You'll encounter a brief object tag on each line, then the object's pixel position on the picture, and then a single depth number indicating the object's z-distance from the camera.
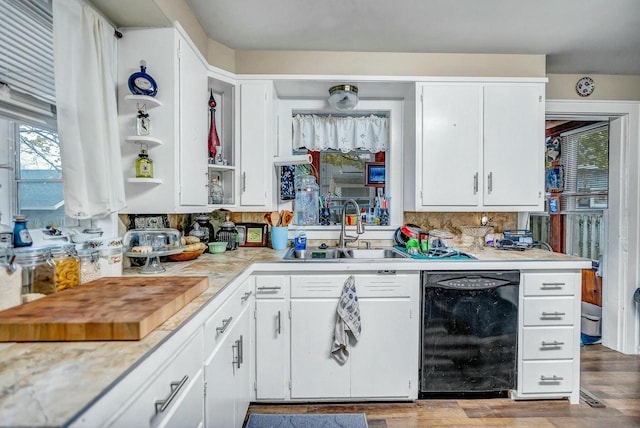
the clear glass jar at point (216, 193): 2.38
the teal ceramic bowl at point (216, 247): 2.27
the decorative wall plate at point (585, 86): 2.84
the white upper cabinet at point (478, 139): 2.40
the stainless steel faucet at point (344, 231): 2.43
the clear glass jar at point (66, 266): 1.15
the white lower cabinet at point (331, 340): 2.01
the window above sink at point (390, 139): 2.72
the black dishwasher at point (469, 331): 2.01
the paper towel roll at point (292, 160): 2.42
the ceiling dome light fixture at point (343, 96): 2.46
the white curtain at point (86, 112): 1.33
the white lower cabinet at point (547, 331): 2.05
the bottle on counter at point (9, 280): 0.96
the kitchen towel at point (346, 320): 1.95
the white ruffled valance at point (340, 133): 2.79
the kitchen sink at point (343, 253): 2.37
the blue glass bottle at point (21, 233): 1.11
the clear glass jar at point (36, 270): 1.05
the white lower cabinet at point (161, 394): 0.63
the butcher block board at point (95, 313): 0.81
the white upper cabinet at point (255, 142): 2.42
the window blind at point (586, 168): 3.33
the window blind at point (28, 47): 1.17
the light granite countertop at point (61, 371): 0.54
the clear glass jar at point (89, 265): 1.26
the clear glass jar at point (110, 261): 1.36
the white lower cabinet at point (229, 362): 1.24
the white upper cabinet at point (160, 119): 1.72
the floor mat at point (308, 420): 1.86
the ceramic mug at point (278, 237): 2.46
